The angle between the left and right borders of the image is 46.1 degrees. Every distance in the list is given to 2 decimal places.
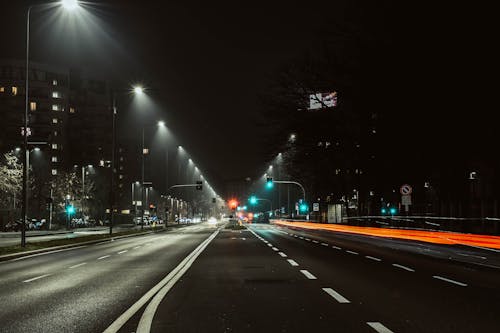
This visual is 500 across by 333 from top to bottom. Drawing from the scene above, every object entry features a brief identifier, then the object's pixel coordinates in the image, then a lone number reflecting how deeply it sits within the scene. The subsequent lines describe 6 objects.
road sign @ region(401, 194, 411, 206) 28.99
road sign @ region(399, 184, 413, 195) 29.23
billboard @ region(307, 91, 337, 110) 42.66
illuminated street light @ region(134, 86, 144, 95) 41.25
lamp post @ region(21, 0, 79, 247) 25.86
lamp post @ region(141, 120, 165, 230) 60.56
